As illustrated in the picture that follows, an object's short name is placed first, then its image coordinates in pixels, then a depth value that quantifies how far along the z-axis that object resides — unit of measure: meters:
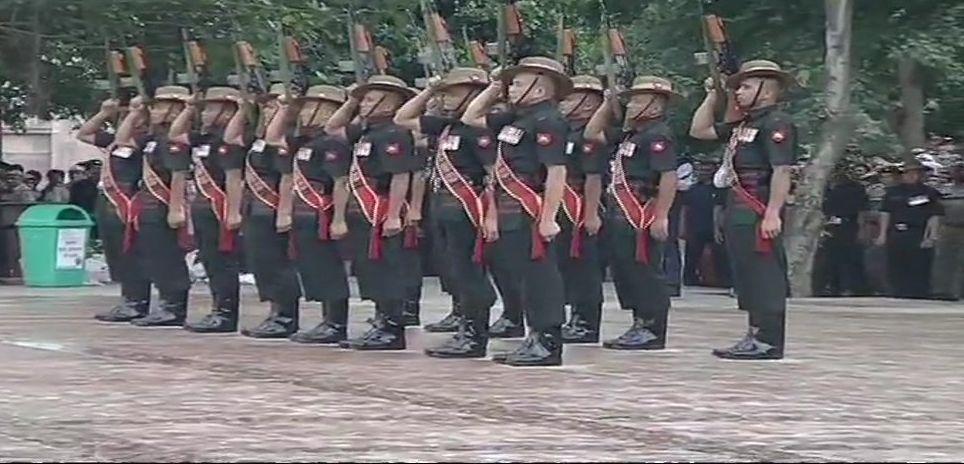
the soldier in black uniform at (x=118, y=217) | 15.37
